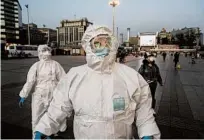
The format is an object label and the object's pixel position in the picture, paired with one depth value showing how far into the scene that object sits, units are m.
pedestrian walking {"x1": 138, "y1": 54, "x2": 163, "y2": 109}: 5.16
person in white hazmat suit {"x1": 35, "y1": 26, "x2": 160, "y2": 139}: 1.68
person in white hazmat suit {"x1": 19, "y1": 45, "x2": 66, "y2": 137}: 3.49
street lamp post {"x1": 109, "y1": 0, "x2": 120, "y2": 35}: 10.52
